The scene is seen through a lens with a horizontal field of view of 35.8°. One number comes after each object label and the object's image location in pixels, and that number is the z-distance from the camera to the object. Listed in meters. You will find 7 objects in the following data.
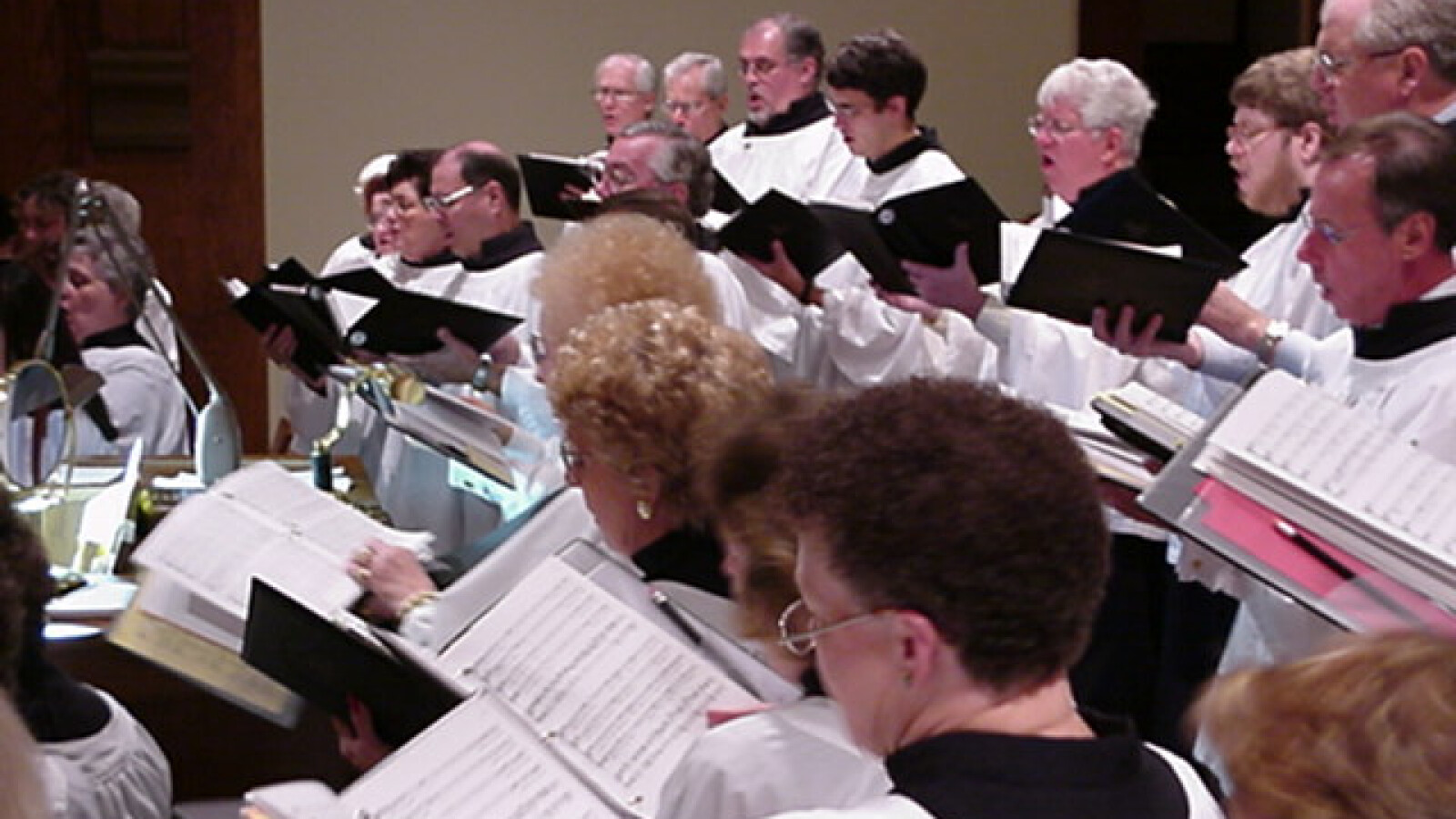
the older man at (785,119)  8.16
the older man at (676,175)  5.61
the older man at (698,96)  8.90
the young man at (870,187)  5.67
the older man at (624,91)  8.91
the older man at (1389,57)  4.07
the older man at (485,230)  6.09
